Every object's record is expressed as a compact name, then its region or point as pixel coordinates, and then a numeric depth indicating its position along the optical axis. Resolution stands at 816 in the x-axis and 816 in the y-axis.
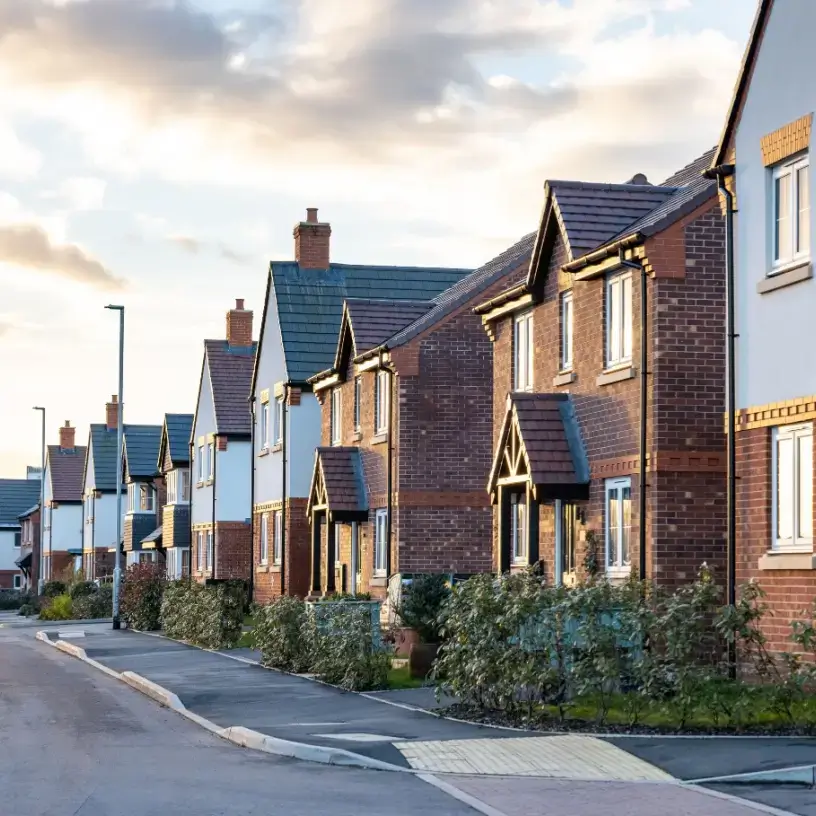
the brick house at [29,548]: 107.12
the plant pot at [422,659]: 23.81
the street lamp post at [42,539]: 75.65
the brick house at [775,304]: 18.41
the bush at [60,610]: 61.50
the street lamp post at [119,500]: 47.91
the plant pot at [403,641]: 27.16
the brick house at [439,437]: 33.59
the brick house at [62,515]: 96.31
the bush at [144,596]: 45.88
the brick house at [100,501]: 84.81
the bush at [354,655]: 22.92
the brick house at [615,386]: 21.44
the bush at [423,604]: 24.78
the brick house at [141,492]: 76.06
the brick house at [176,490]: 61.25
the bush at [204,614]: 34.94
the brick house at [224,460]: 53.25
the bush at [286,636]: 26.91
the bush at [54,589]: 77.12
